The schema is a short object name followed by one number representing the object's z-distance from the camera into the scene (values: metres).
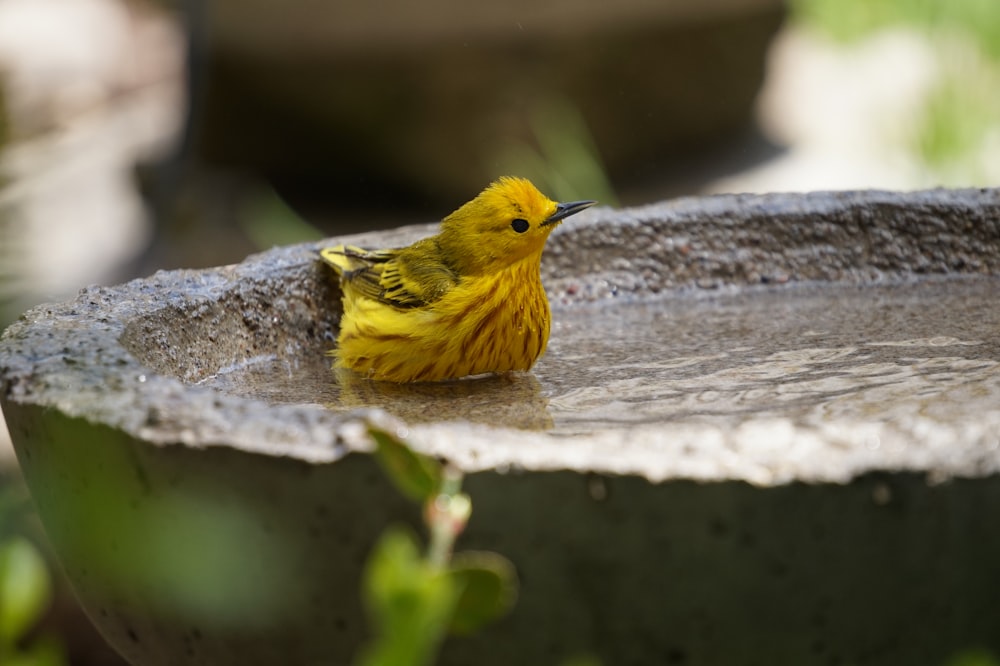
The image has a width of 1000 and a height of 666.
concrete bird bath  2.73
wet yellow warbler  2.90
